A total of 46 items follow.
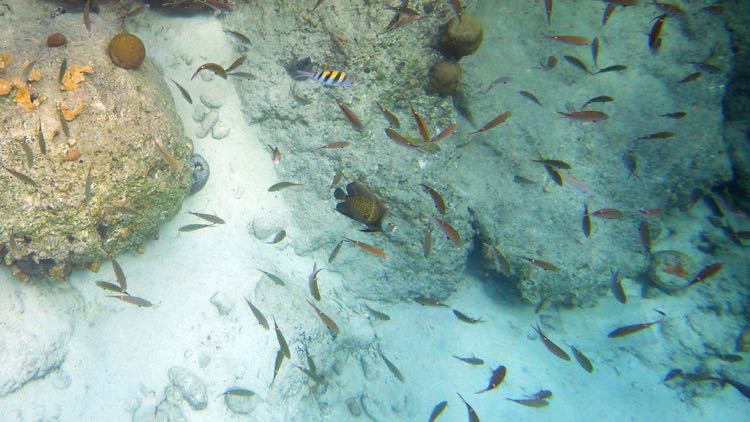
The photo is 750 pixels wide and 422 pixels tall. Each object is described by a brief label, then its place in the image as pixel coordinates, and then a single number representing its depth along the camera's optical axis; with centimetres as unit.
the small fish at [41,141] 392
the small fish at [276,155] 586
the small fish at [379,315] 601
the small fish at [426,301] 590
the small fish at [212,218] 508
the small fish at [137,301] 470
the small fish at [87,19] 450
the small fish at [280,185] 534
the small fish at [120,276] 448
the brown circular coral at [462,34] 545
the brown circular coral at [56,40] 445
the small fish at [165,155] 464
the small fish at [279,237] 554
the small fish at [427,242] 521
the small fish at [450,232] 480
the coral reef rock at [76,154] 412
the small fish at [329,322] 476
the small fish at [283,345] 438
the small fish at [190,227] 512
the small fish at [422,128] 467
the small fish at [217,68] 507
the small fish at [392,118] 502
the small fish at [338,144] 534
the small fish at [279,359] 455
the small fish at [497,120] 542
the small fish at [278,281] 539
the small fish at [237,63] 525
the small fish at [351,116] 462
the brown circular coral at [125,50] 465
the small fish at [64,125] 401
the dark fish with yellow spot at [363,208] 388
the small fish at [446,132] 527
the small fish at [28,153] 392
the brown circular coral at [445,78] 568
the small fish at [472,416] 484
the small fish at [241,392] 508
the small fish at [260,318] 483
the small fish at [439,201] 473
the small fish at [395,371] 563
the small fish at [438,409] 526
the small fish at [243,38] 550
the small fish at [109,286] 449
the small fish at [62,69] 409
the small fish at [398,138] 498
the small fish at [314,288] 479
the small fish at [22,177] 390
